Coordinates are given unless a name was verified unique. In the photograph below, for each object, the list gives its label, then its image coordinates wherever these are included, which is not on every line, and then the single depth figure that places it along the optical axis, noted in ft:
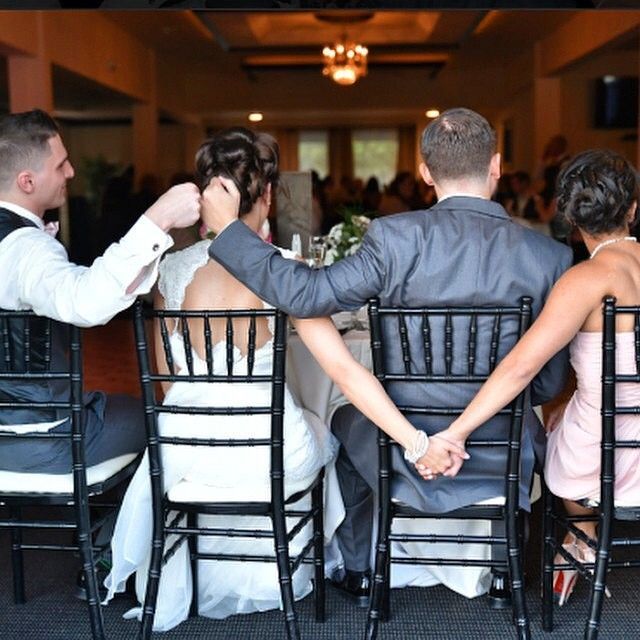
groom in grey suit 7.53
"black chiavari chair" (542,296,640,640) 7.44
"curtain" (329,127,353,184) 58.75
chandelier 34.27
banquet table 9.81
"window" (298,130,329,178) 59.26
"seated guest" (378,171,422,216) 30.25
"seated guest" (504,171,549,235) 27.45
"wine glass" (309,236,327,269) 11.75
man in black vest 7.36
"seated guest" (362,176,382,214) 30.93
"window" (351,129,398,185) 59.21
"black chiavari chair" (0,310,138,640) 8.03
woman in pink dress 7.45
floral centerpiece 12.32
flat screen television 37.50
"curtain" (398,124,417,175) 57.21
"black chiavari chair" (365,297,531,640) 7.50
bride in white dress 7.91
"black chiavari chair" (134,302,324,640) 7.83
